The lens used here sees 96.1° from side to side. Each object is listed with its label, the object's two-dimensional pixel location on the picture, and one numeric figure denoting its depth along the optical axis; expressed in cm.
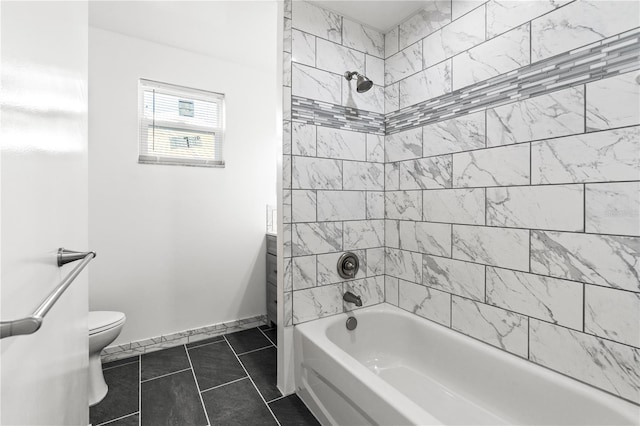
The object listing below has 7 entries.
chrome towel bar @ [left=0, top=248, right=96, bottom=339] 40
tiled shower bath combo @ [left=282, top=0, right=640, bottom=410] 114
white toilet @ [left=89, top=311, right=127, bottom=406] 176
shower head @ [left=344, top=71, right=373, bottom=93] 185
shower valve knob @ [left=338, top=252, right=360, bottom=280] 199
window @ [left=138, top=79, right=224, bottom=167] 243
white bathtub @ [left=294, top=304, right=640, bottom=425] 115
